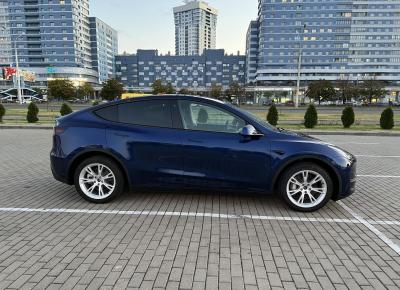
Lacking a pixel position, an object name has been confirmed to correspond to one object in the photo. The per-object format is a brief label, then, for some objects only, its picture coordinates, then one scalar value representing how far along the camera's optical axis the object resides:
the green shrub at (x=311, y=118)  17.75
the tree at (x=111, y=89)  80.75
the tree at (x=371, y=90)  72.94
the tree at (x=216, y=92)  92.75
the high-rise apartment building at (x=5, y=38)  110.56
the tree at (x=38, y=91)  105.29
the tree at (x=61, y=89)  74.11
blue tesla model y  4.21
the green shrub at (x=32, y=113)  18.39
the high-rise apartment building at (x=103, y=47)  125.69
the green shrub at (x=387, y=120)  17.27
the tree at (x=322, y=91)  73.06
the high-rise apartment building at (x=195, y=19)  193.57
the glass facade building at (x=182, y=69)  141.38
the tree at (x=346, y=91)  74.09
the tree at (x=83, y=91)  90.44
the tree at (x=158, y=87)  86.18
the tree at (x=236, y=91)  85.62
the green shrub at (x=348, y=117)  17.70
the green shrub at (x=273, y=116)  19.09
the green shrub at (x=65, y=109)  19.44
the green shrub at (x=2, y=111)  18.62
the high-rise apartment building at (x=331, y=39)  104.19
